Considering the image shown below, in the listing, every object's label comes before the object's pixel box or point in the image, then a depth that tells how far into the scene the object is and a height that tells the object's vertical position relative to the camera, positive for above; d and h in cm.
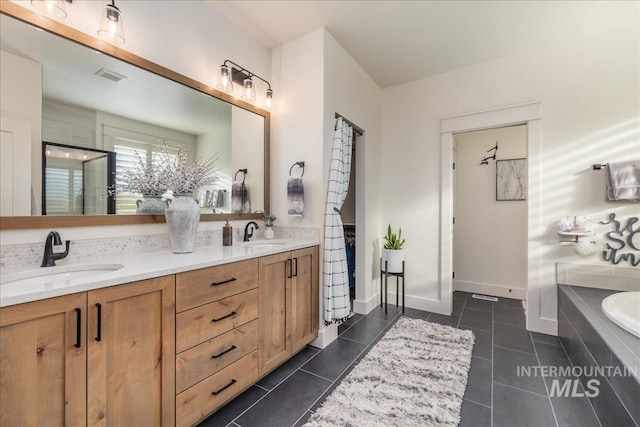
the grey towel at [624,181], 217 +27
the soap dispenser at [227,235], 205 -17
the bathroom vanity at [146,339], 88 -54
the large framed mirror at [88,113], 124 +57
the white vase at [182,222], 158 -6
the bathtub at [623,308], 151 -61
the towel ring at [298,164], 242 +44
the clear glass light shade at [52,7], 129 +100
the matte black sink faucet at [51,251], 126 -19
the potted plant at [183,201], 158 +7
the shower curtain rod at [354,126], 267 +93
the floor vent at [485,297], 348 -110
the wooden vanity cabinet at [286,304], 177 -67
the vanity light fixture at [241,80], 213 +109
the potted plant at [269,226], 240 -12
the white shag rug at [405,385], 148 -112
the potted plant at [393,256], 311 -49
